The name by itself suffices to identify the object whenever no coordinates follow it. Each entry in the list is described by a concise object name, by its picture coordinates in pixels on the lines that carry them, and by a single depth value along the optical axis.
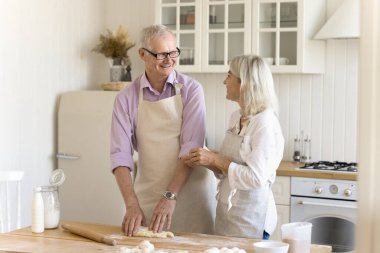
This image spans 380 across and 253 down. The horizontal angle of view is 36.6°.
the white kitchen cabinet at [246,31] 3.77
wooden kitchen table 1.87
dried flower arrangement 4.26
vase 4.25
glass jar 2.19
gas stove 3.59
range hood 3.60
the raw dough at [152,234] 2.03
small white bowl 1.62
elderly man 2.26
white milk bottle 2.13
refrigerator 3.91
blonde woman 2.09
